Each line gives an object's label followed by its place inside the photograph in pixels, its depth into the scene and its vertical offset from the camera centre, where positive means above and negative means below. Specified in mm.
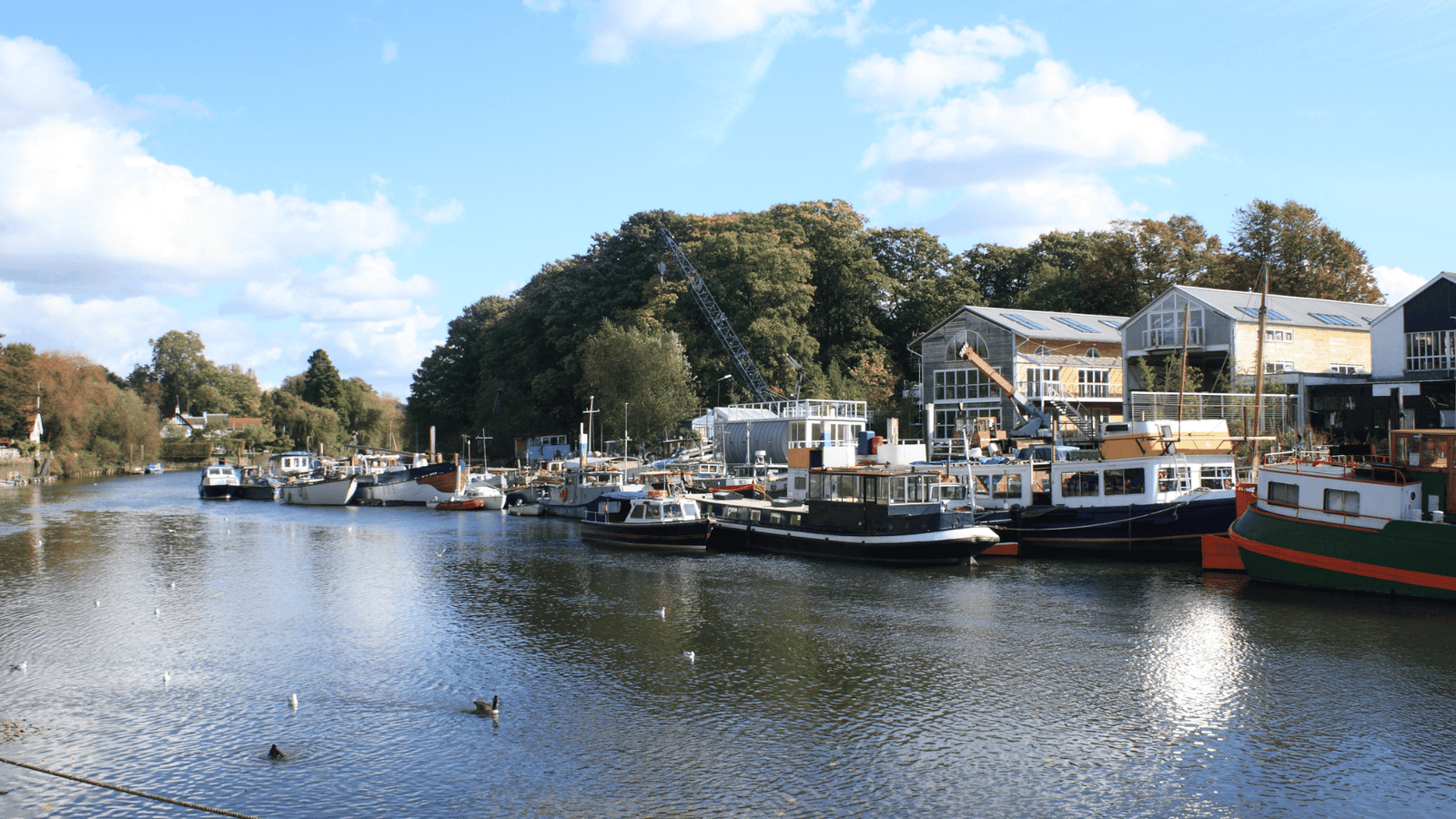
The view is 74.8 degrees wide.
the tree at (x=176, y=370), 167375 +12953
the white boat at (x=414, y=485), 71500 -3299
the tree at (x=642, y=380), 74188 +4659
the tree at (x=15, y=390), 103562 +6057
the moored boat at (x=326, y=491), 73812 -3811
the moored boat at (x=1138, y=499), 35188 -2462
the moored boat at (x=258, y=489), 82750 -3992
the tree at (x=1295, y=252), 73688 +14071
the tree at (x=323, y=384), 146875 +9027
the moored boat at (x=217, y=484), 82250 -3545
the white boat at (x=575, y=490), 59438 -3290
